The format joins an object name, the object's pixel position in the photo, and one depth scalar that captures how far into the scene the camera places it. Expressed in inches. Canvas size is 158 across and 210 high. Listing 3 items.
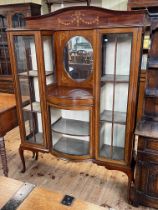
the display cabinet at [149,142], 62.4
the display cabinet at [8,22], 118.5
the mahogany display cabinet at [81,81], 61.5
